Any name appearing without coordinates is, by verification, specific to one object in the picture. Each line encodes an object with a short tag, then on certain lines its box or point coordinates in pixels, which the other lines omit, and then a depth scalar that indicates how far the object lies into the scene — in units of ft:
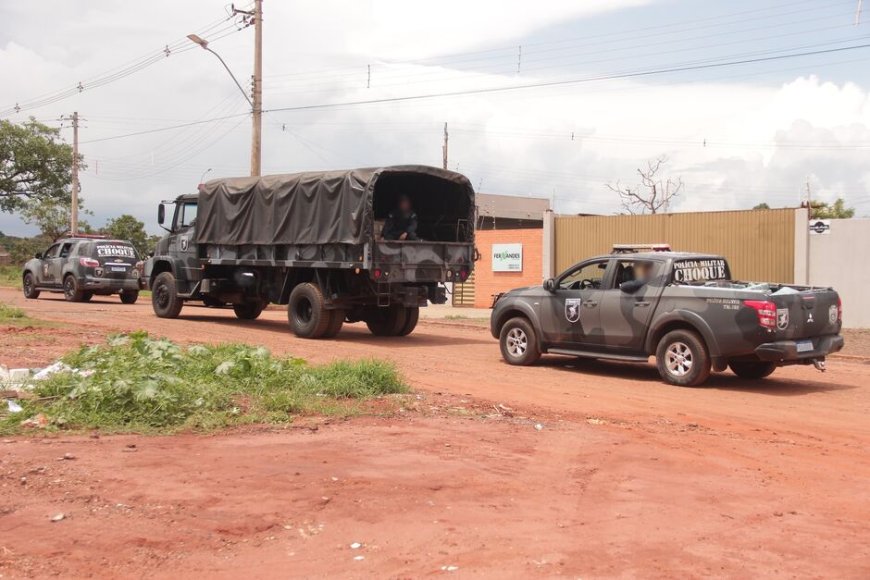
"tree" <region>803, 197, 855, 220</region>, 143.94
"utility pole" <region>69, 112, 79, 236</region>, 153.72
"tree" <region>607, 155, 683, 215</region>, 120.37
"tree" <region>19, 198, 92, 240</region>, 166.50
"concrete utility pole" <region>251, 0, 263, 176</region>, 89.15
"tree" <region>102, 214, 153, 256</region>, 150.20
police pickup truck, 34.81
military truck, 51.19
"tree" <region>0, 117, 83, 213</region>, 172.14
